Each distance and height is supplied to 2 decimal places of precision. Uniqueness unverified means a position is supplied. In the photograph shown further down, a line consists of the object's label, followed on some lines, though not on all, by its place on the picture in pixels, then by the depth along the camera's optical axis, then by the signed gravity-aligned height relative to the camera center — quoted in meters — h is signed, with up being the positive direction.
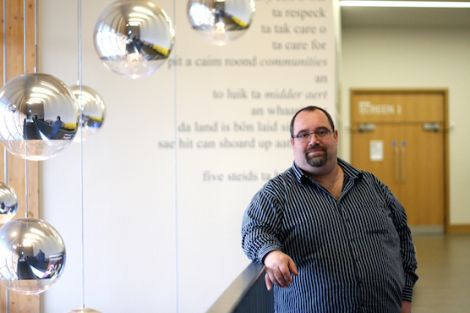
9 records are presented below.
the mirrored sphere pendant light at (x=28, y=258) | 3.63 -0.45
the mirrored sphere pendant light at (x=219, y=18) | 3.60 +0.69
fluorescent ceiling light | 11.72 +2.47
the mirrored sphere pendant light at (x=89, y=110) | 4.84 +0.35
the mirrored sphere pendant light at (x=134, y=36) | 3.30 +0.56
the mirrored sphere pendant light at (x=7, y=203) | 5.05 -0.26
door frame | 14.19 +1.05
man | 3.06 -0.28
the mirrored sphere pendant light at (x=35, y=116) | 3.11 +0.20
